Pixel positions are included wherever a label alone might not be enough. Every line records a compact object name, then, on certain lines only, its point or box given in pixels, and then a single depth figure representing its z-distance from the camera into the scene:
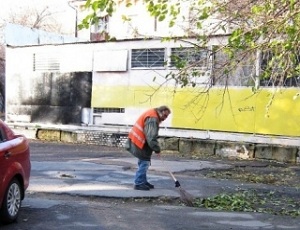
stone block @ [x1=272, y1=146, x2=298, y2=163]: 15.38
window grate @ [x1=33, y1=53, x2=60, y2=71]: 20.30
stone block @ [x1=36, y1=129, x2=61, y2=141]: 20.28
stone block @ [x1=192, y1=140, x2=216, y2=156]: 16.75
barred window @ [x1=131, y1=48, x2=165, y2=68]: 17.62
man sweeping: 9.23
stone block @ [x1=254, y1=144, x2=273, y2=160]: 15.80
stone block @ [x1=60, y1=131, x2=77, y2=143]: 19.77
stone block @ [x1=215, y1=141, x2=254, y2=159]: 16.17
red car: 6.40
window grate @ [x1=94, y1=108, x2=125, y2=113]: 18.70
